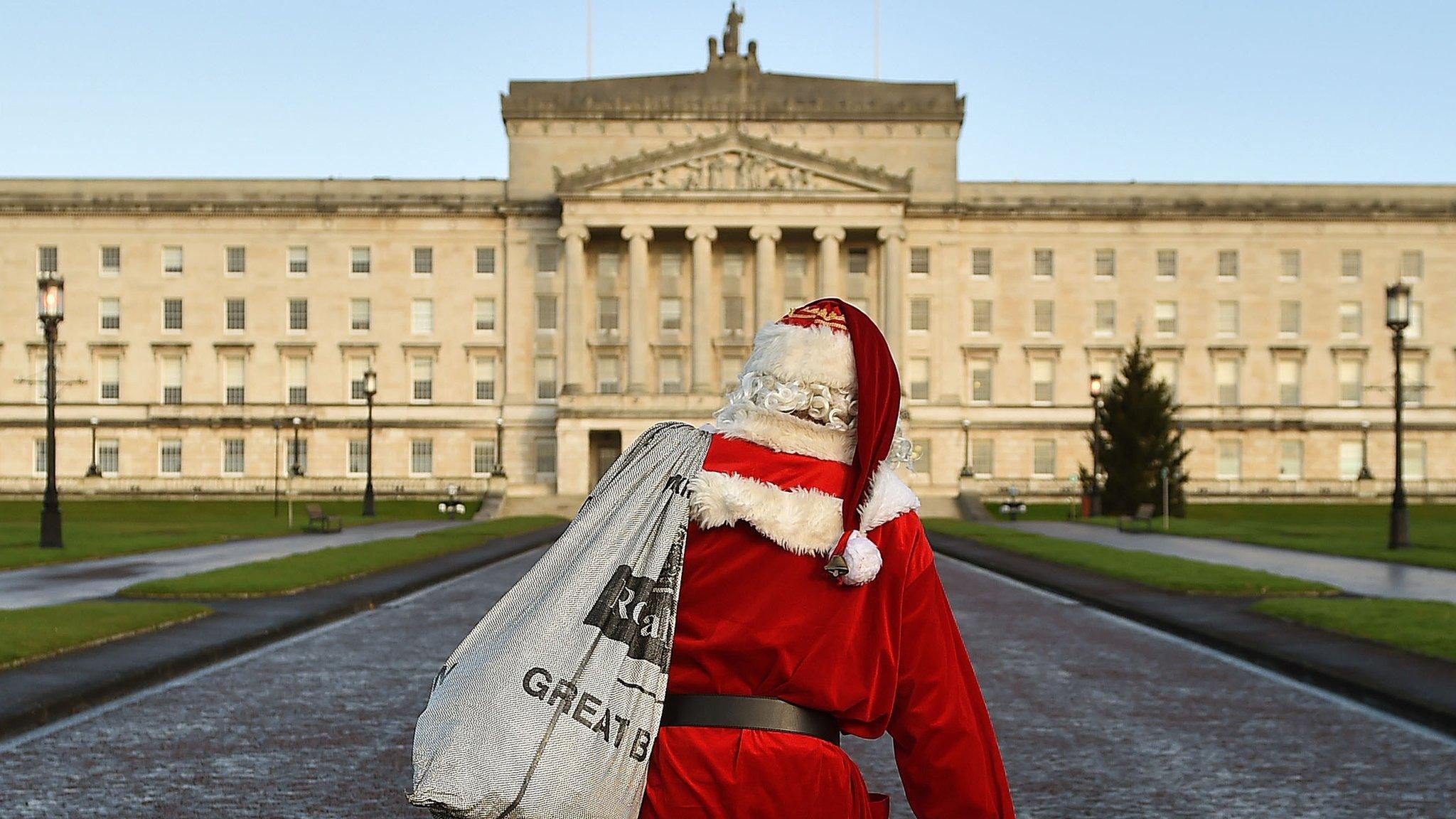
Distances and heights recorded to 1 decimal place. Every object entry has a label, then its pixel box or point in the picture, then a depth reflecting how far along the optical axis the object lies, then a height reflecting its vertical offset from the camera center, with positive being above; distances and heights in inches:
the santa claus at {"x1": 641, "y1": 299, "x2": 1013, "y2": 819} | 152.7 -24.1
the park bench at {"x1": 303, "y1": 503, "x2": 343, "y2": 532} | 1856.5 -141.7
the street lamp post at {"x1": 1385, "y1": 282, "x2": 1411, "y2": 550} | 1411.2 +19.5
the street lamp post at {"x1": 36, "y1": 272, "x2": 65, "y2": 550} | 1369.3 +30.6
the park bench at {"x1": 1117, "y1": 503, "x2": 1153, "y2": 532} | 1929.1 -129.4
